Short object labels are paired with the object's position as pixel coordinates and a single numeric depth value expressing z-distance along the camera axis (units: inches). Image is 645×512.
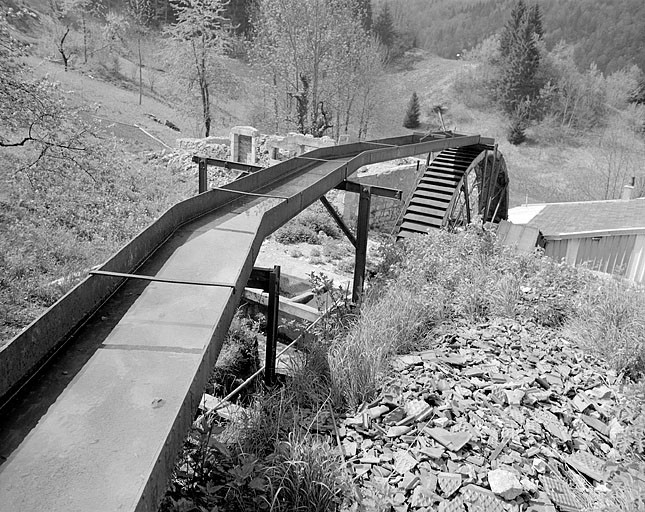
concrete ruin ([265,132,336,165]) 637.3
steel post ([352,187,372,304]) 253.8
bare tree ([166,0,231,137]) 899.4
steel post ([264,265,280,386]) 153.3
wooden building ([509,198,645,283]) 570.3
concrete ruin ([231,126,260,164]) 627.5
